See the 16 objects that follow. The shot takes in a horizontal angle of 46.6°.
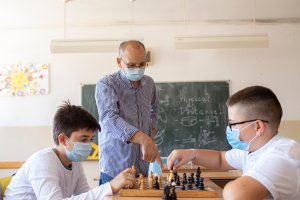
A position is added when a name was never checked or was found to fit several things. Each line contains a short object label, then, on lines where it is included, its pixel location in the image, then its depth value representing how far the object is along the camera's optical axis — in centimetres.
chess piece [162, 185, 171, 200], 145
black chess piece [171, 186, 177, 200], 146
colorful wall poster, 526
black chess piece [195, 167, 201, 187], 183
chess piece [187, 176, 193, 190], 176
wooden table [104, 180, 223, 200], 156
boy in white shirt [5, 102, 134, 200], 174
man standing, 207
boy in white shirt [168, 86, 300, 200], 106
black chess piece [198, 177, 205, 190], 173
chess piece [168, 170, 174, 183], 194
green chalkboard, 518
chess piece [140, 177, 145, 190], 170
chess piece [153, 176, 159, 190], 172
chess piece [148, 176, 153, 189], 174
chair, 275
